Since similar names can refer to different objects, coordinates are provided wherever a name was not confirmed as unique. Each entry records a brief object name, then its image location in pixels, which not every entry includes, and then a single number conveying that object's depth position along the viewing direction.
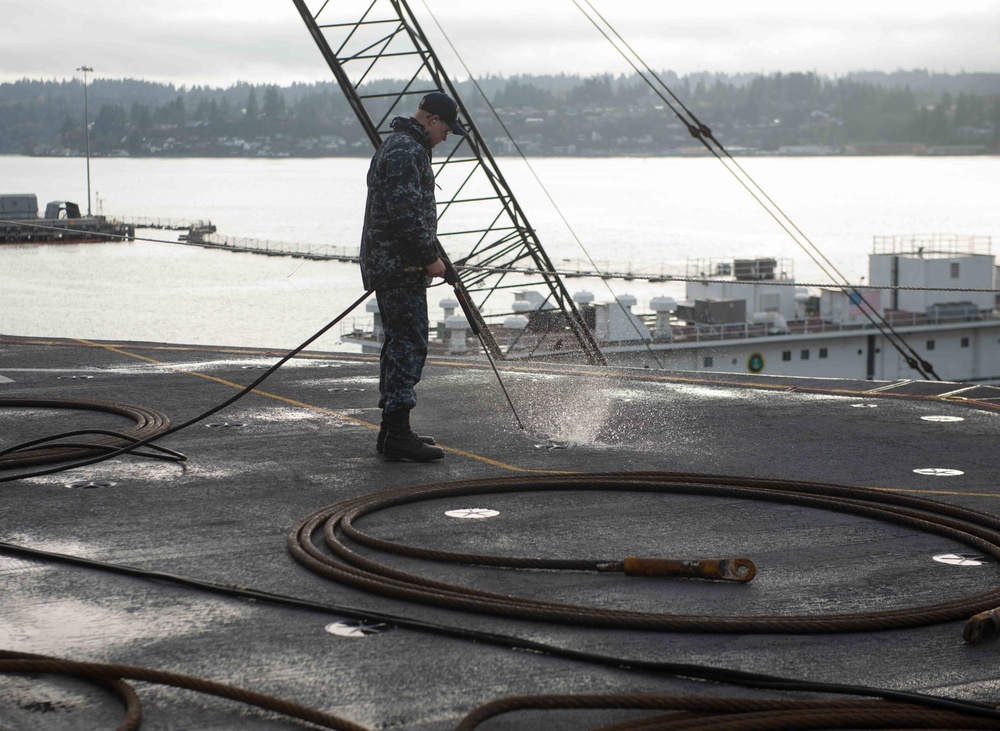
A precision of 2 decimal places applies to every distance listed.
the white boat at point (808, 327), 59.38
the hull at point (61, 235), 105.69
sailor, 6.25
